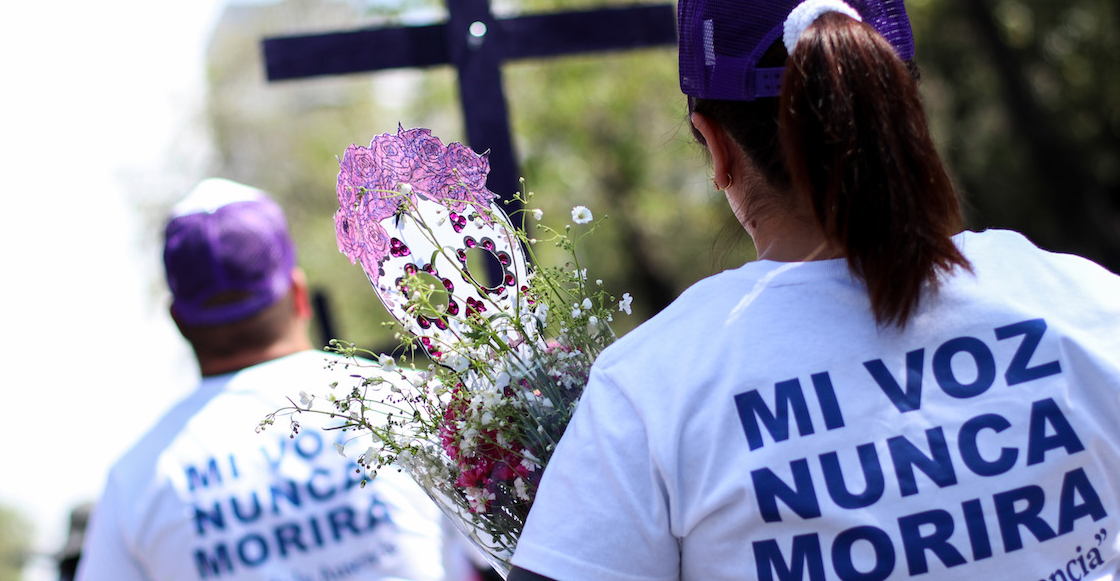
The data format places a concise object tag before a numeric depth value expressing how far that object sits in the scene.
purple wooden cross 2.79
